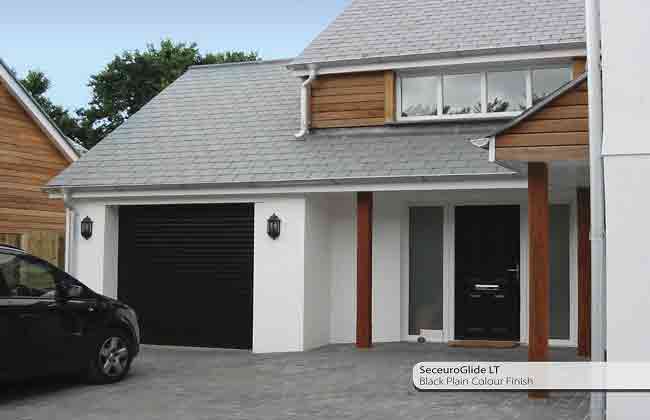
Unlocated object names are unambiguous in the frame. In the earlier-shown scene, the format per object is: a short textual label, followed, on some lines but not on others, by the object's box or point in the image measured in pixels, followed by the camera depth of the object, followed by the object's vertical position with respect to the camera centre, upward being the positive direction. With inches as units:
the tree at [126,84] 1588.3 +309.3
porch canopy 346.0 +40.7
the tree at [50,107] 1556.3 +260.6
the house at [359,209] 538.6 +26.3
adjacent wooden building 754.8 +77.2
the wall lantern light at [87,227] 594.5 +13.5
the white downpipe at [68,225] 591.8 +14.9
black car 355.6 -36.6
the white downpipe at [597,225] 311.0 +9.3
